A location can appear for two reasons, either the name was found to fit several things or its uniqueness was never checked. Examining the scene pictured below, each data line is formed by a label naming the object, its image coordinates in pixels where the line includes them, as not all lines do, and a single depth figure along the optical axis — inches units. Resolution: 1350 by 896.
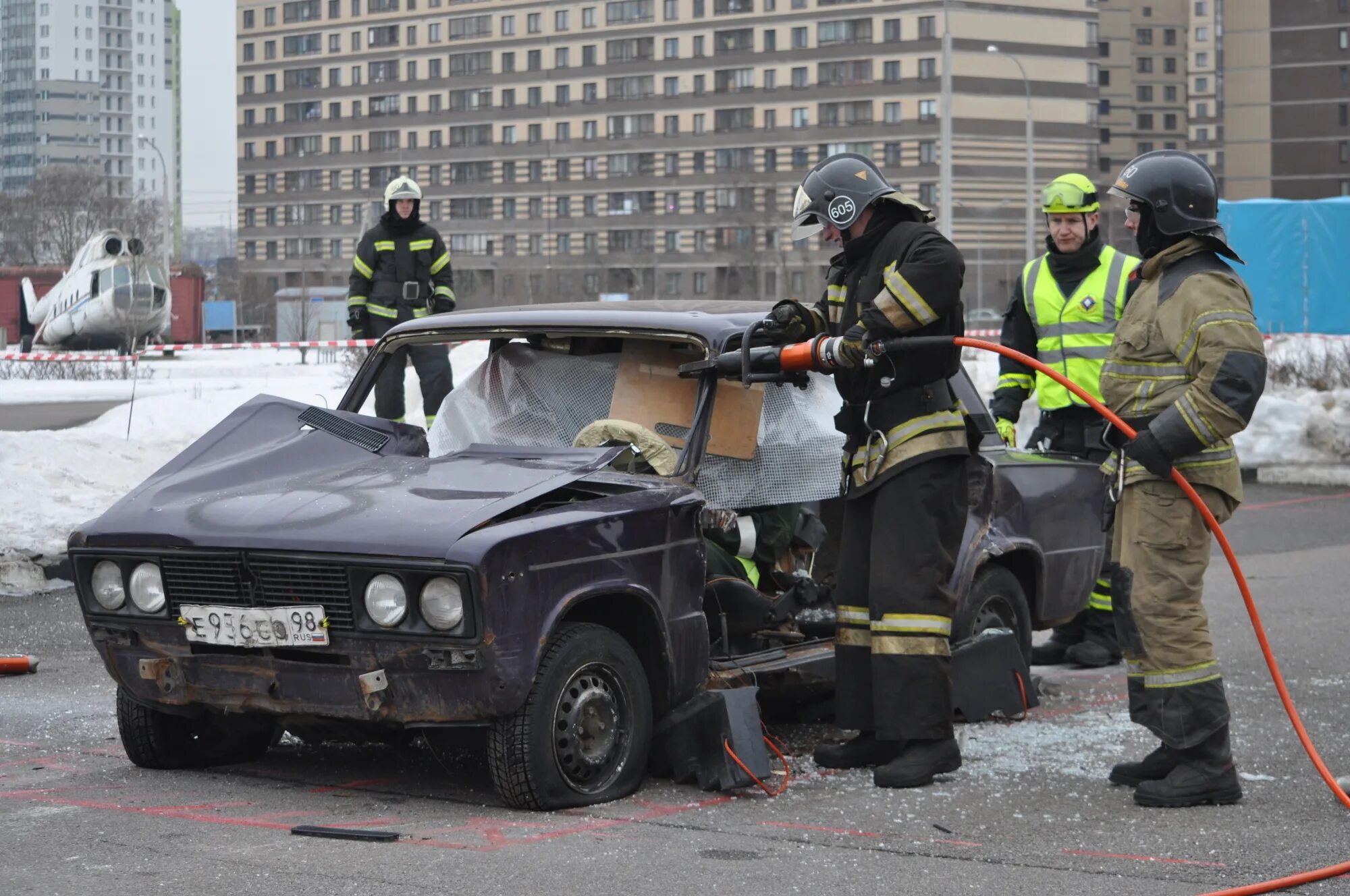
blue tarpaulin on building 1099.3
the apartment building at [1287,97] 3491.6
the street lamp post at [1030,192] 1597.6
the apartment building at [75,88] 6624.0
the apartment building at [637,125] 3567.9
